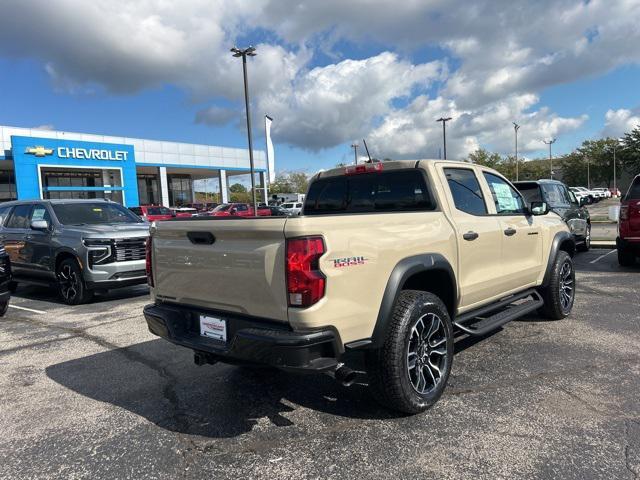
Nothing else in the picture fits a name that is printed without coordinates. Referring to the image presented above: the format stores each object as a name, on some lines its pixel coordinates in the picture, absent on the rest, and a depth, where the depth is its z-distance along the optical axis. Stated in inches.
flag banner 1425.9
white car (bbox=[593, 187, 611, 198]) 2242.9
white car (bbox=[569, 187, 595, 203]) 1875.4
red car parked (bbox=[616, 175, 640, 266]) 344.8
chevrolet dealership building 1282.0
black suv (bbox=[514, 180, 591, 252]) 407.2
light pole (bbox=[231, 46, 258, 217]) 831.1
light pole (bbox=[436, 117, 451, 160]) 1581.0
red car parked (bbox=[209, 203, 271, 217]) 1116.1
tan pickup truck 113.7
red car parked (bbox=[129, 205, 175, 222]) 1014.4
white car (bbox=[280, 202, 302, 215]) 1474.3
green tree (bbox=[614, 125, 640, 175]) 2583.7
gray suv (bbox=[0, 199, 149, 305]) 305.3
